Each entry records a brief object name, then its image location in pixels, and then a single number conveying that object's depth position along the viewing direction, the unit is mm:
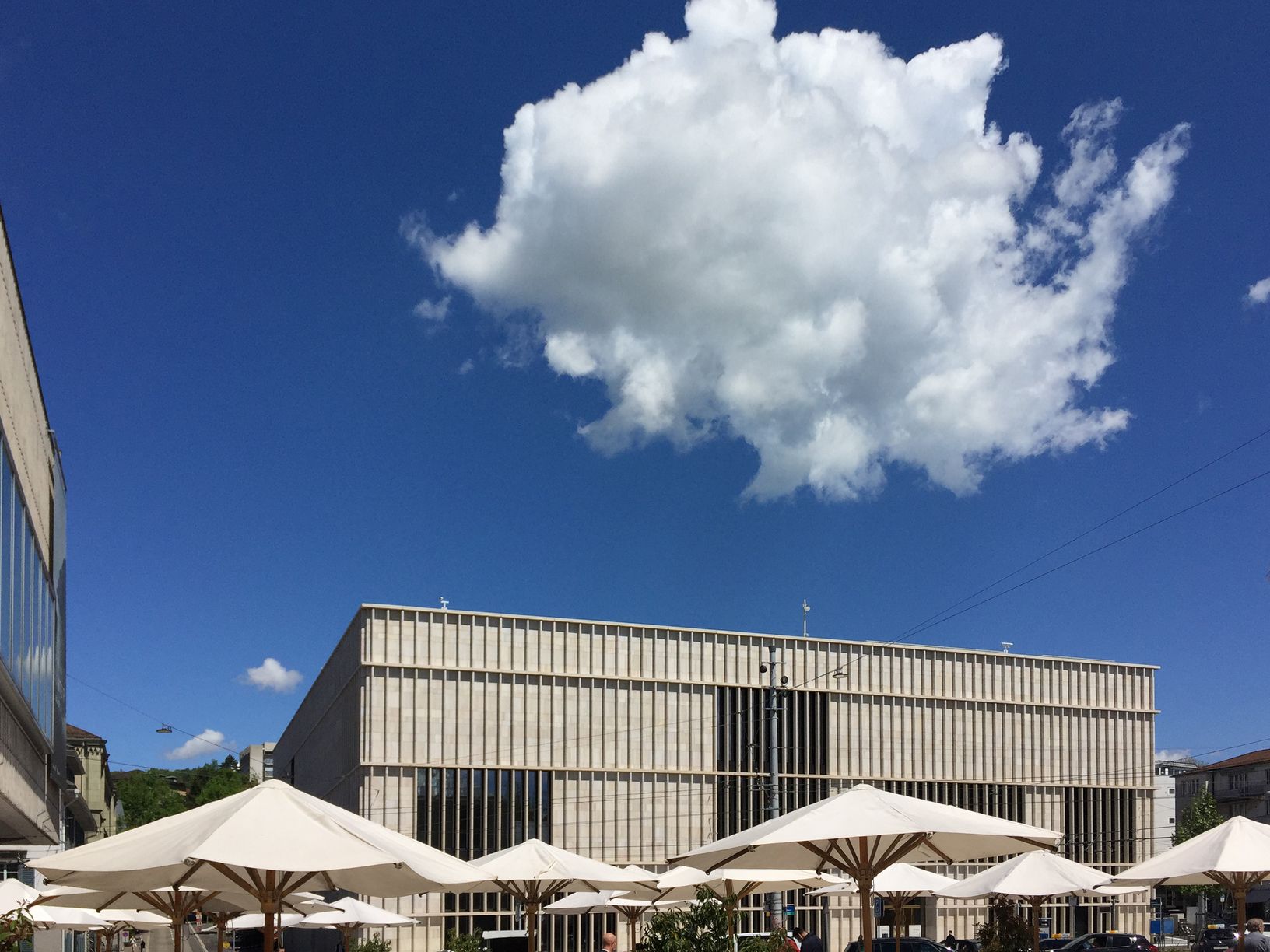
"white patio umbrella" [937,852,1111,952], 19406
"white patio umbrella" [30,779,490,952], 8727
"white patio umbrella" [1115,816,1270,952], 13461
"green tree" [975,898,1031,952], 26234
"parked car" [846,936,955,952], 29531
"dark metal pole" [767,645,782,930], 31744
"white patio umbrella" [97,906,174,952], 22109
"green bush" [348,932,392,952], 31594
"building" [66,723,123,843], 69688
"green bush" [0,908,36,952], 10453
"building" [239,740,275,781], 154875
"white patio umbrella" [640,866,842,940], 18703
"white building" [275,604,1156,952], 43969
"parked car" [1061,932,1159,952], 33750
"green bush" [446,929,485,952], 28359
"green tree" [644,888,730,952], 15766
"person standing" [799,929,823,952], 23438
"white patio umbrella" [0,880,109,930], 18781
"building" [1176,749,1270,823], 87188
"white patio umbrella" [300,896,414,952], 24203
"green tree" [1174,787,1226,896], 78000
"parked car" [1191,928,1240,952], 39688
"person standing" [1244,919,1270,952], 15773
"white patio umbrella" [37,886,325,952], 14461
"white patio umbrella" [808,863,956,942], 25047
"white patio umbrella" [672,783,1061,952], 10969
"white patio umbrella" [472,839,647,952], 16719
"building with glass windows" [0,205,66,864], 16766
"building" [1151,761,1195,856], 95575
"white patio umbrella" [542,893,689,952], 23016
